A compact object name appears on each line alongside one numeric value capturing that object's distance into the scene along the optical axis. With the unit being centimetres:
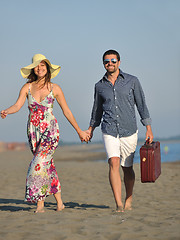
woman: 1111
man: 1107
